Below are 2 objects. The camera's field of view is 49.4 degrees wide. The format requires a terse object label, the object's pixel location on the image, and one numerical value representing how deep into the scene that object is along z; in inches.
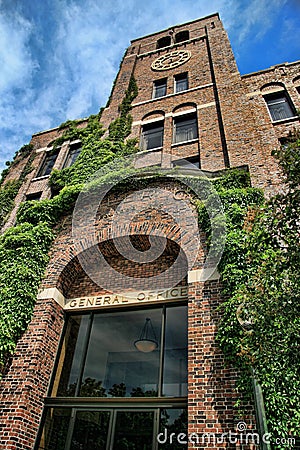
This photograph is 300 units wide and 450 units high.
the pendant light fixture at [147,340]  321.6
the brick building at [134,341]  266.8
